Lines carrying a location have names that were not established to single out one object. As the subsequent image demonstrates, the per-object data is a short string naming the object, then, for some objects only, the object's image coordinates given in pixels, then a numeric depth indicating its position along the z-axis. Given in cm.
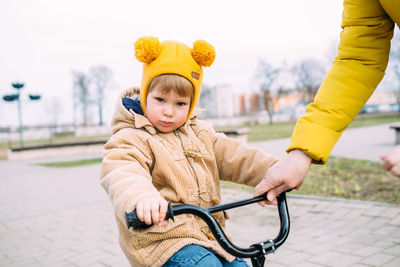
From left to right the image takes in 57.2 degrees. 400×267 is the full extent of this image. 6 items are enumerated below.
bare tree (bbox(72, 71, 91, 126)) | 4588
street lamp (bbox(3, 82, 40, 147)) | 1888
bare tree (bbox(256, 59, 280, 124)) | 4516
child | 160
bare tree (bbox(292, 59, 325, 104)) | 4456
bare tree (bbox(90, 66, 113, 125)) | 4788
